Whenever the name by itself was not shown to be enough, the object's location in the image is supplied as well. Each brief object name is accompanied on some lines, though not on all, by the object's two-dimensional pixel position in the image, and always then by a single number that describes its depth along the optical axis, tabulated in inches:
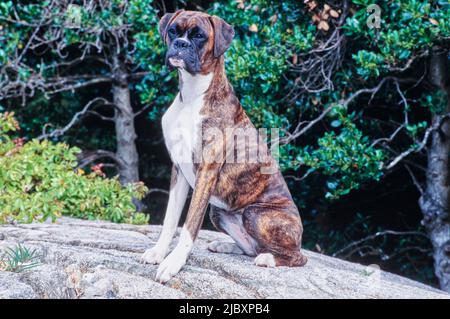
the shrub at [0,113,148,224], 260.1
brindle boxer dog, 178.9
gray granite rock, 163.2
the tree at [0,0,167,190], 318.7
